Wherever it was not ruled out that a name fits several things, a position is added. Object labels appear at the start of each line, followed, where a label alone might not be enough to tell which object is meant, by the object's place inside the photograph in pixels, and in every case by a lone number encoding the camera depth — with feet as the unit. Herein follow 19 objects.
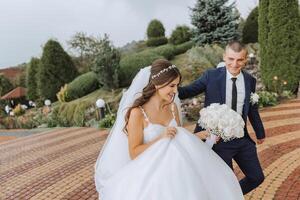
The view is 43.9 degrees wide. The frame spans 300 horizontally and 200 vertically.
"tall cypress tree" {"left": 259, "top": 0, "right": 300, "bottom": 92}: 41.27
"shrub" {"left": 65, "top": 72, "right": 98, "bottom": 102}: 54.24
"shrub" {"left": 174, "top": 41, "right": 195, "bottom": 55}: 62.79
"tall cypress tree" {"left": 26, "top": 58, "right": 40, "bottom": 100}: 71.00
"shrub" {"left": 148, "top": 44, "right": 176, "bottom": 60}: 59.00
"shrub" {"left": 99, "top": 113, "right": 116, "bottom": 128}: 35.09
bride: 8.57
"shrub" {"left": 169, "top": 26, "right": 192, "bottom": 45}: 70.54
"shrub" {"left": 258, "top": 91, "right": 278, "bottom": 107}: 36.19
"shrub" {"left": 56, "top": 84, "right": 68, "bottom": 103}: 53.36
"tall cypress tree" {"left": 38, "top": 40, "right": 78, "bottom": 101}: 60.03
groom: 10.92
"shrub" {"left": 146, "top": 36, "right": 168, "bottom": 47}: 76.05
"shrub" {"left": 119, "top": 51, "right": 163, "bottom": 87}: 50.26
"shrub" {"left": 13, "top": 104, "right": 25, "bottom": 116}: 54.12
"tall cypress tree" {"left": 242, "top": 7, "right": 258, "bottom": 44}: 59.52
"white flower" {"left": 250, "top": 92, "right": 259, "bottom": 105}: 11.00
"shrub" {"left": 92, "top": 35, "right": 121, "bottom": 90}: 46.21
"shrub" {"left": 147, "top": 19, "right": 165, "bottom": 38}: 79.00
